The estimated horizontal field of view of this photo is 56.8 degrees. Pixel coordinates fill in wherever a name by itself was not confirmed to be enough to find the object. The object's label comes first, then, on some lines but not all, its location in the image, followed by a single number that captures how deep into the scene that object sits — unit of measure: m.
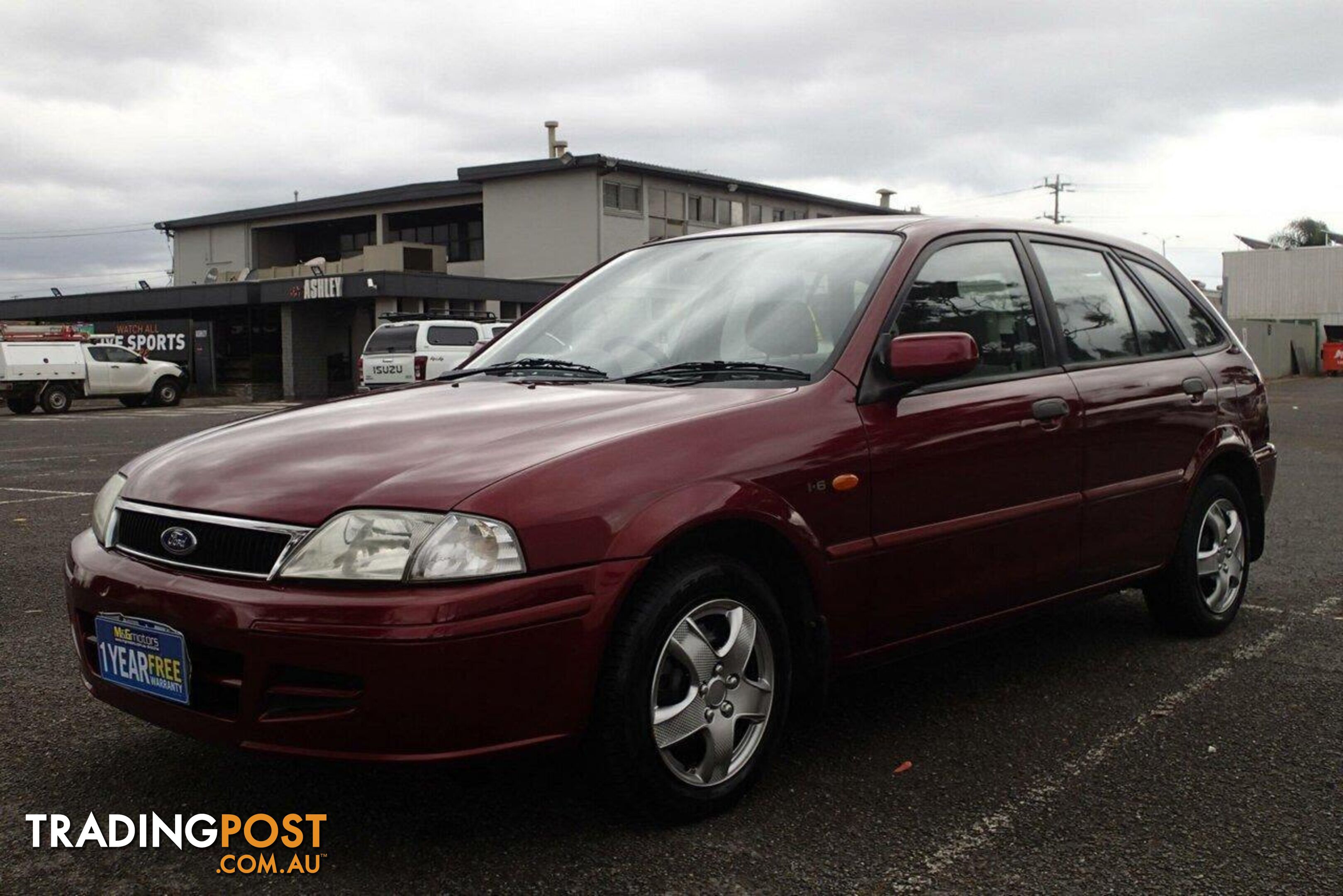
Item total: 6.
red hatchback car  2.65
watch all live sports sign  38.53
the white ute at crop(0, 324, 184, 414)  27.50
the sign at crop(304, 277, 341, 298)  36.34
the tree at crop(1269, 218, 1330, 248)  71.50
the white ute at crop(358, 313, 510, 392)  22.56
